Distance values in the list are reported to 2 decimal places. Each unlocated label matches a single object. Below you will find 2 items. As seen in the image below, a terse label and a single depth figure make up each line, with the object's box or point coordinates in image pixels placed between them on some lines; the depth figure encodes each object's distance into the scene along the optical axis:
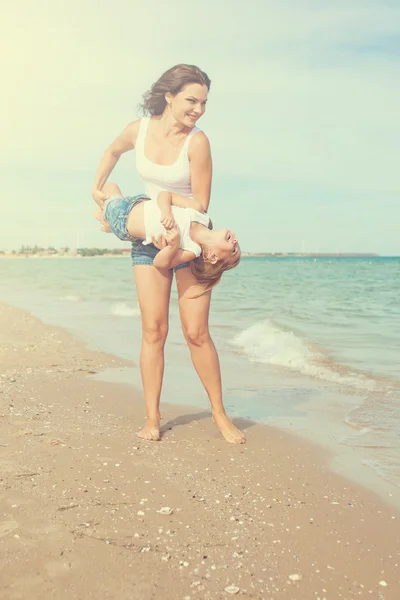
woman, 3.88
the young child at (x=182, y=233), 3.71
